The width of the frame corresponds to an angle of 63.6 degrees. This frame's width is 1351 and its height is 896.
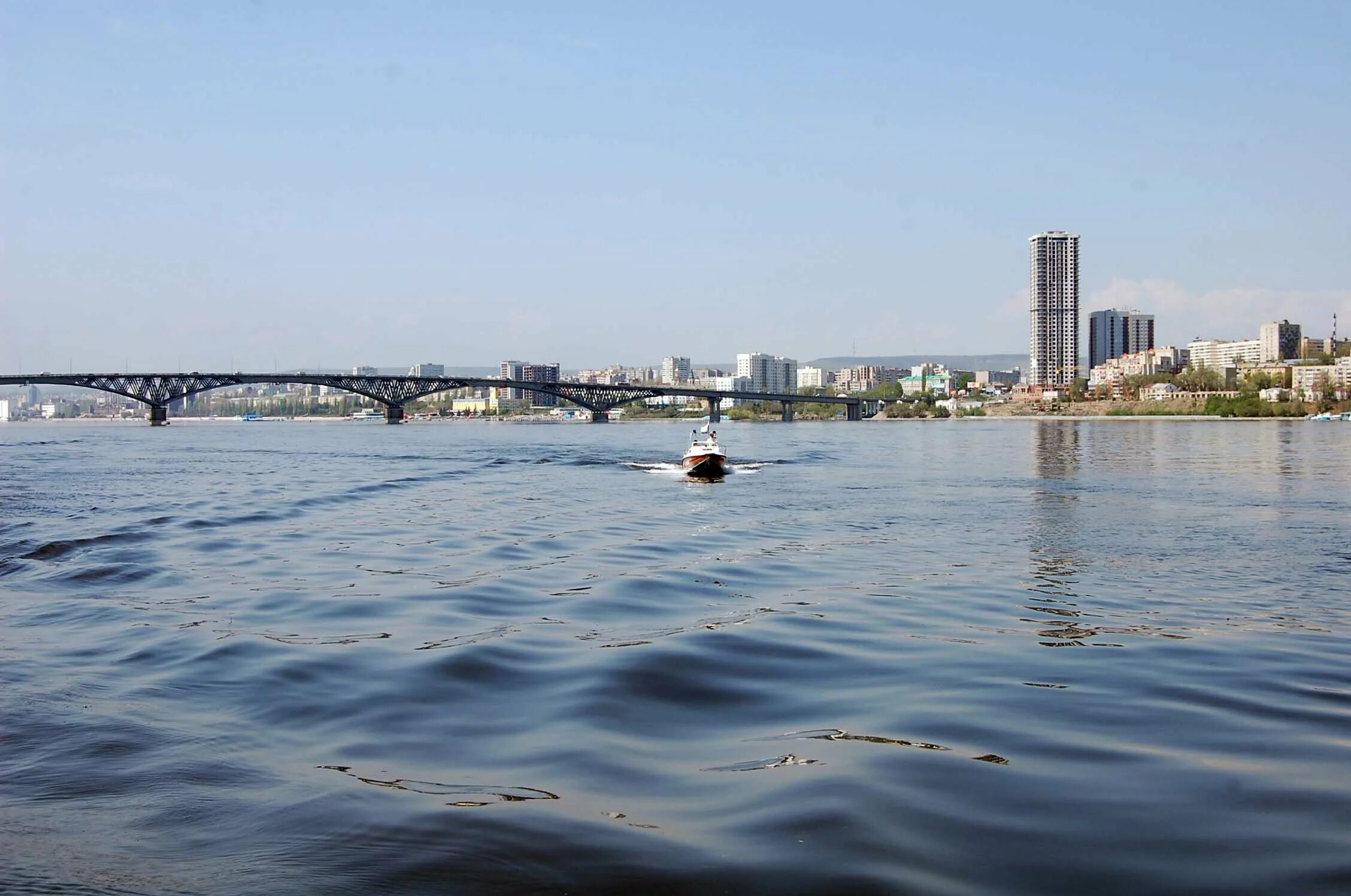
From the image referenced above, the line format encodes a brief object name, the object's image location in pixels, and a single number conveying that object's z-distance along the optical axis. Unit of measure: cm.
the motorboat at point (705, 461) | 5475
